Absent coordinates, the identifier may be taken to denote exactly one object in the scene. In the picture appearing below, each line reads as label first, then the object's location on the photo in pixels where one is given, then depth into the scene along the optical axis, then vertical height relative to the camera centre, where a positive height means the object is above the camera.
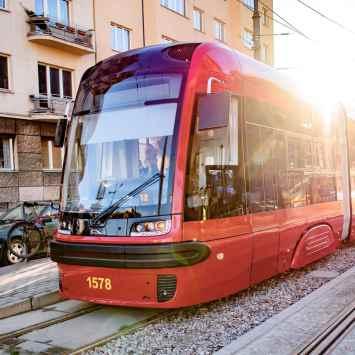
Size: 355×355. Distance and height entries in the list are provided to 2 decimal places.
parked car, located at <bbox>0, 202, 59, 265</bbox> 10.91 -0.81
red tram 5.45 -0.03
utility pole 15.09 +4.25
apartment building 19.09 +4.71
